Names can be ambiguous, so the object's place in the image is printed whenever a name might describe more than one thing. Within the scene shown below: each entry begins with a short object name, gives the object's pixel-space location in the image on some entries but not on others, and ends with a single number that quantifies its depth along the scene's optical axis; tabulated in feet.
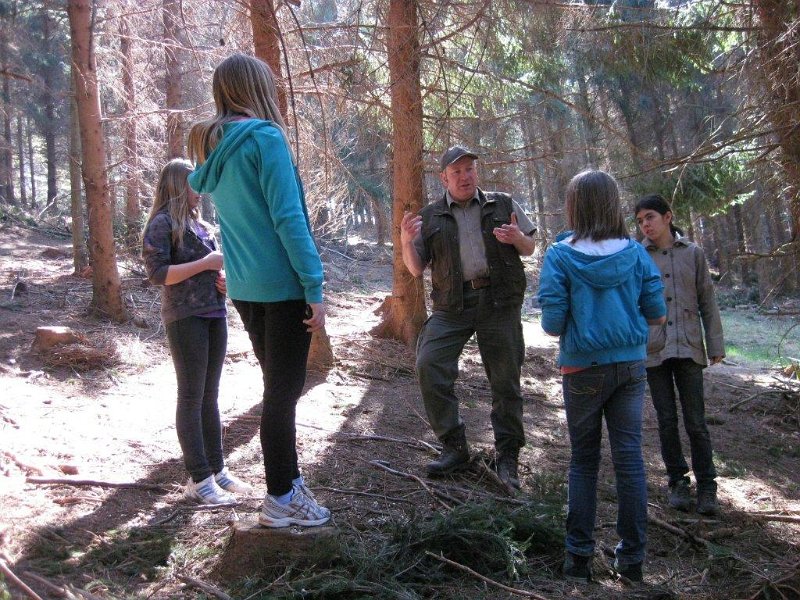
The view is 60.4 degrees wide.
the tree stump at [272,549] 9.61
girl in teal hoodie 9.66
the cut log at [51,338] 23.27
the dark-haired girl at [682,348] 14.98
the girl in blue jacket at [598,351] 10.77
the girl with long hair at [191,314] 12.63
